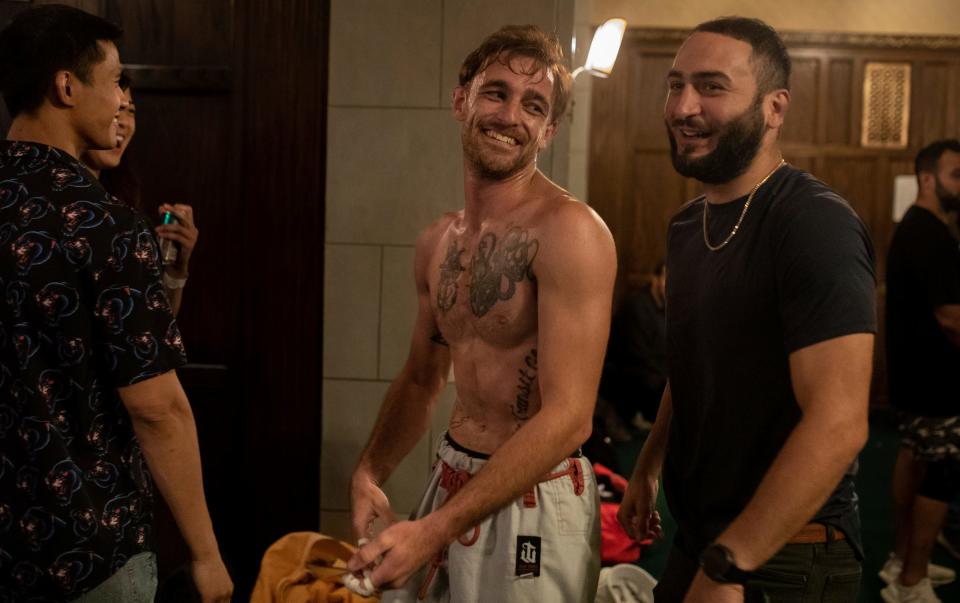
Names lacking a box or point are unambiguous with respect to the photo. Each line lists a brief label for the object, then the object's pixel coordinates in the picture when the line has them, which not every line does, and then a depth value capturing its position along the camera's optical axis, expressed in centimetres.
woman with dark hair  267
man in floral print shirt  155
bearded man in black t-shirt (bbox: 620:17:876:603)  139
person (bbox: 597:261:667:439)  677
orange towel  277
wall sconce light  477
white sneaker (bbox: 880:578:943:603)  366
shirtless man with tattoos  166
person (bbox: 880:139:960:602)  364
